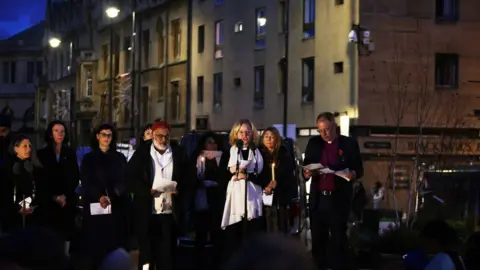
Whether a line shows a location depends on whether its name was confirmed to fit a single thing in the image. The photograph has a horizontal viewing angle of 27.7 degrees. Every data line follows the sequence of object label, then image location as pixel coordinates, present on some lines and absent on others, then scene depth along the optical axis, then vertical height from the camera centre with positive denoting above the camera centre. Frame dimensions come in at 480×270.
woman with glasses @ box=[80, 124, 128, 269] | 11.70 -0.78
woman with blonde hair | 12.27 -0.65
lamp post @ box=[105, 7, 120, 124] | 60.34 +2.89
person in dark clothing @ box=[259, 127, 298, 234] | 12.49 -0.57
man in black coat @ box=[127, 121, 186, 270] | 11.88 -0.78
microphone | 12.32 -0.12
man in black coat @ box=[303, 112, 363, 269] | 11.98 -0.65
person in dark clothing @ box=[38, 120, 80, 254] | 11.84 -0.56
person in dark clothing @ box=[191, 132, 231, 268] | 13.07 -0.79
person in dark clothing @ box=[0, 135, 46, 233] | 11.65 -0.66
